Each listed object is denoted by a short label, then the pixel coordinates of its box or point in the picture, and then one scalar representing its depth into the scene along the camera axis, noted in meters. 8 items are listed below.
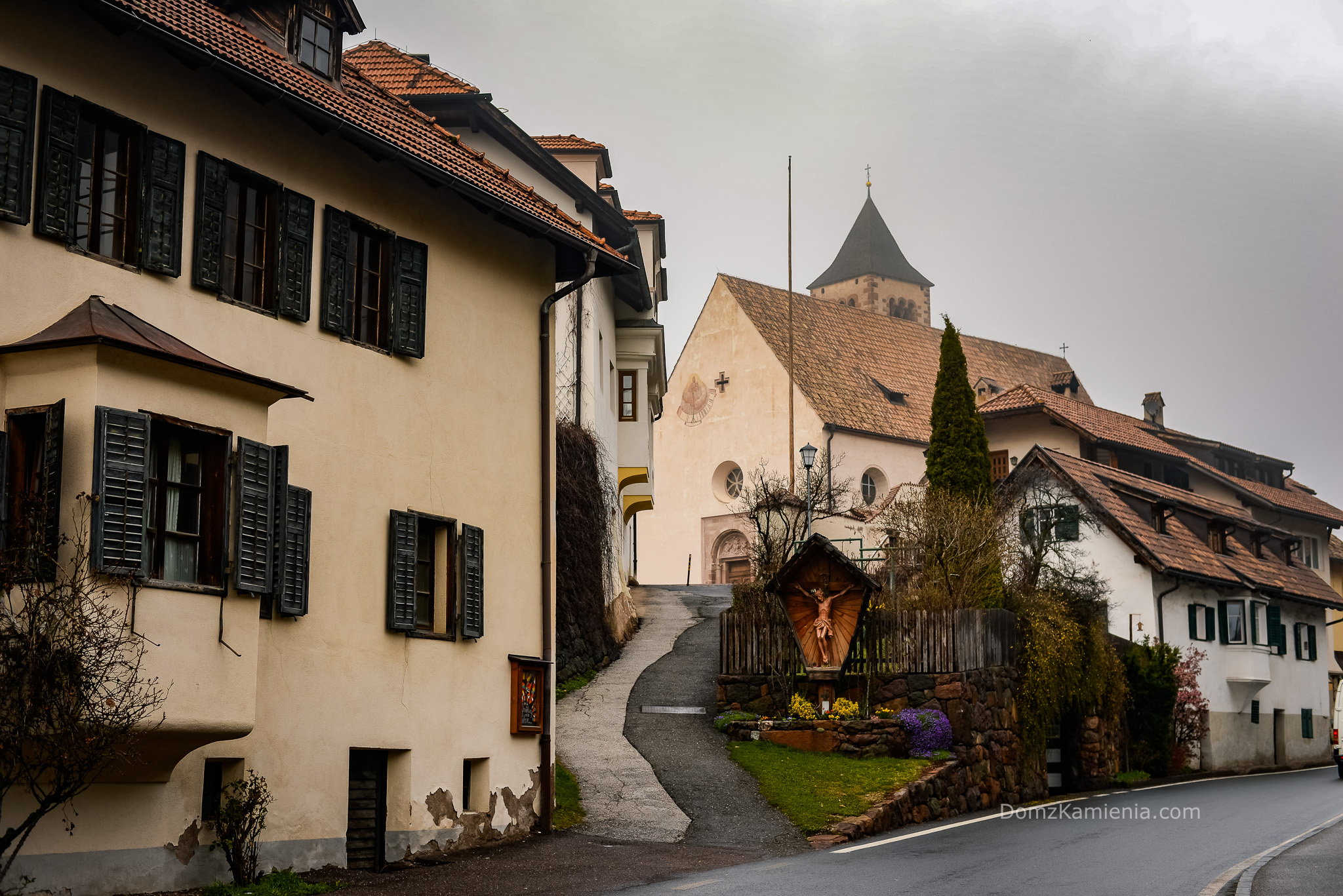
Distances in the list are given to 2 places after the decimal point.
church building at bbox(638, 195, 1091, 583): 58.81
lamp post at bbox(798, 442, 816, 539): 32.59
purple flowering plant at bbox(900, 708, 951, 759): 22.42
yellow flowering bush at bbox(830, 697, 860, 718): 23.47
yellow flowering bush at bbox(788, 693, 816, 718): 23.52
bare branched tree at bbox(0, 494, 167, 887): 10.69
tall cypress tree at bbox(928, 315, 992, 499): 31.53
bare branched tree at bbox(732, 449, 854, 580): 28.02
